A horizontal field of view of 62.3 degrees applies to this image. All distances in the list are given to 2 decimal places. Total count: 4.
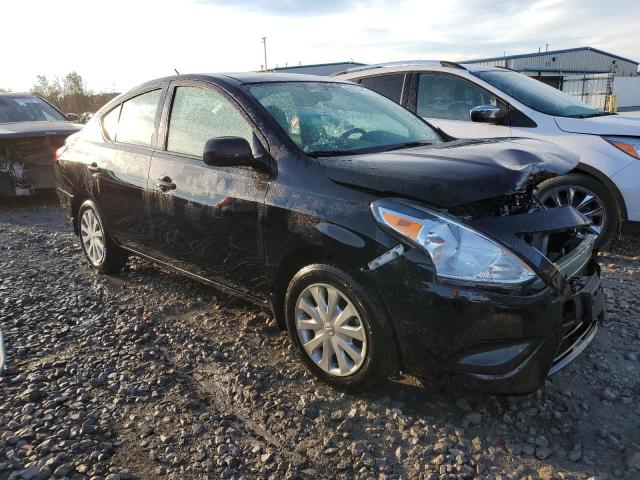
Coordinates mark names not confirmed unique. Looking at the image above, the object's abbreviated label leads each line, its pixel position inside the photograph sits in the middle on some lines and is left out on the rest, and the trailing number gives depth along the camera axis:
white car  4.93
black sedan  2.39
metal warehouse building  33.22
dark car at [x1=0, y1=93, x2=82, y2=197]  7.81
